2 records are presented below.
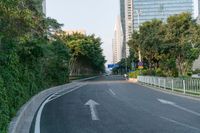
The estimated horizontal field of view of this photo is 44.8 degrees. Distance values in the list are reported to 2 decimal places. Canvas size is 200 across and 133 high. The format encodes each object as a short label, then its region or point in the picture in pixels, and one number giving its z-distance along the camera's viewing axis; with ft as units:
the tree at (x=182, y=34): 74.24
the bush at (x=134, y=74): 125.51
